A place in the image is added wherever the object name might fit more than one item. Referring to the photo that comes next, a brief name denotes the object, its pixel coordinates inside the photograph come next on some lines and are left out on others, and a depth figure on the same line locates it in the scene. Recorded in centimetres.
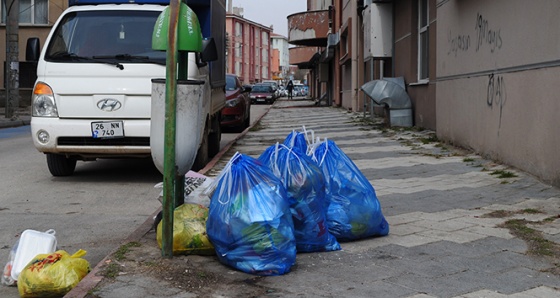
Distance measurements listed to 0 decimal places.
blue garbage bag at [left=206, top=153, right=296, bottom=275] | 412
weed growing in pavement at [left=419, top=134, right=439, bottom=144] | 1219
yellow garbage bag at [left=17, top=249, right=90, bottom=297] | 403
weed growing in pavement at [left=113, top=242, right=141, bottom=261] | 450
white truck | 803
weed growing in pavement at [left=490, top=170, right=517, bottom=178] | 768
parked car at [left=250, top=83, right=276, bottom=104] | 4800
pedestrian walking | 6352
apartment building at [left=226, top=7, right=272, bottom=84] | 9706
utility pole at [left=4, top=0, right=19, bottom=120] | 2278
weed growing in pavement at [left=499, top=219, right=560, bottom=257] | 464
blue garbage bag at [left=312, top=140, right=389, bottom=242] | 493
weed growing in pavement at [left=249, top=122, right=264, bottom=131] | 1809
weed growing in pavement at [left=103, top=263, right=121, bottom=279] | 413
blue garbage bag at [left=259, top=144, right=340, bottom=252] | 456
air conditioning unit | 1847
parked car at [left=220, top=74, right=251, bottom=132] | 1759
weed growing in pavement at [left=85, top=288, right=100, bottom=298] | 377
